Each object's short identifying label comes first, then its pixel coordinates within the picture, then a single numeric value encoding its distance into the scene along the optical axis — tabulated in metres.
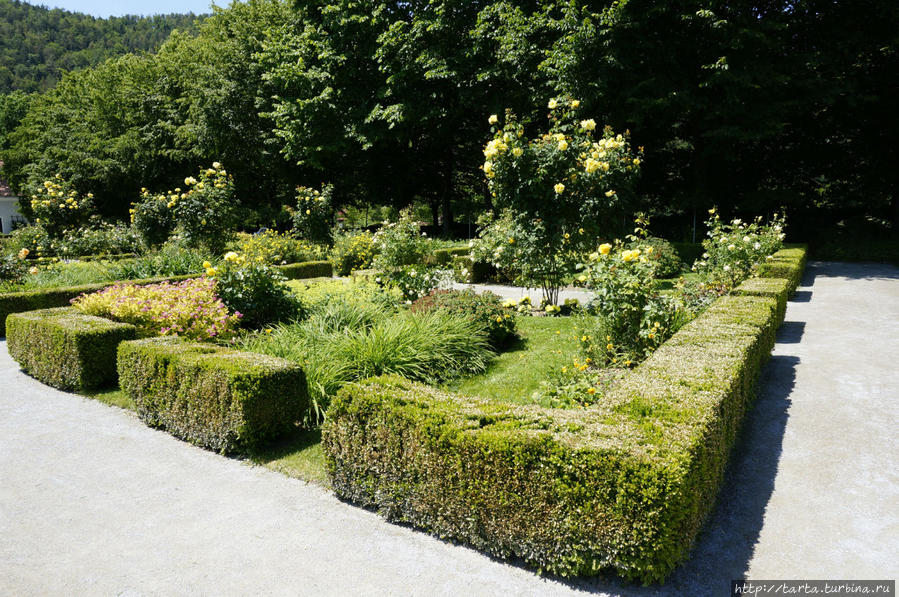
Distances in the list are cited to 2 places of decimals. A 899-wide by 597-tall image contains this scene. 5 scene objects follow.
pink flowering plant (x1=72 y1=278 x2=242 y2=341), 6.57
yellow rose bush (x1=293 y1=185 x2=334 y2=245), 16.84
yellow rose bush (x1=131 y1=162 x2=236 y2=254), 12.75
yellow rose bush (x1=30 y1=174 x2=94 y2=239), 17.34
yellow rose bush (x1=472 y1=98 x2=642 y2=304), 8.24
